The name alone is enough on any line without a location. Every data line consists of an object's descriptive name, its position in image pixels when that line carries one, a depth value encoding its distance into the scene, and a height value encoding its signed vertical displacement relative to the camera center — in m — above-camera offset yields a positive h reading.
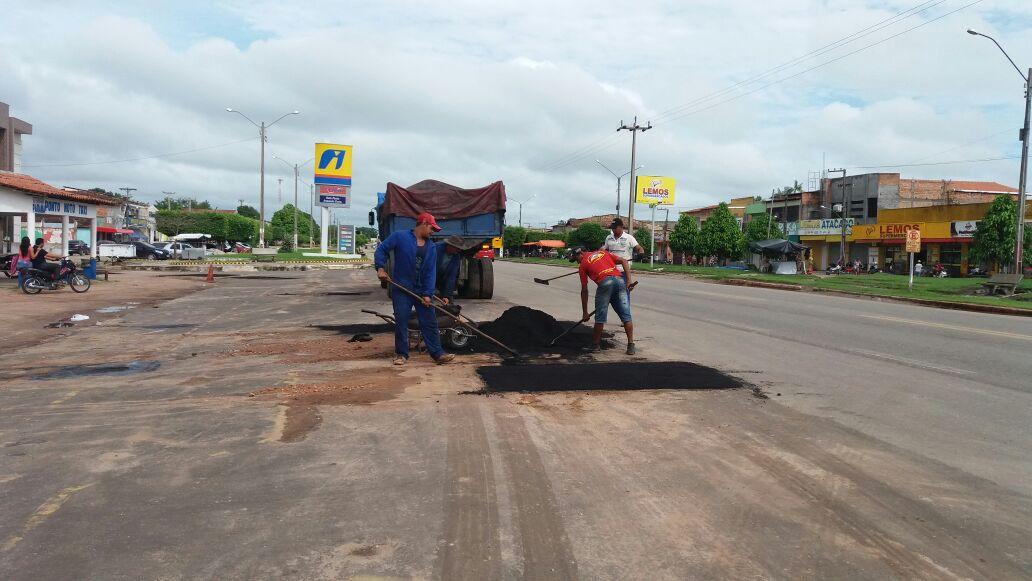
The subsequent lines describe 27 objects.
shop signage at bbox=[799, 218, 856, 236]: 56.01 +2.87
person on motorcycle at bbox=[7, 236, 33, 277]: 17.94 -0.36
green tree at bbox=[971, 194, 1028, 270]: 36.78 +1.82
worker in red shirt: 9.07 -0.33
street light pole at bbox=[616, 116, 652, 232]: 51.91 +8.87
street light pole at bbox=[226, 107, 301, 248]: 47.12 +3.30
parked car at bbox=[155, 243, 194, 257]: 49.48 -0.17
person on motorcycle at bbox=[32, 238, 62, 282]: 18.02 -0.50
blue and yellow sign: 45.66 +5.50
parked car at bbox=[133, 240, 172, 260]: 46.59 -0.44
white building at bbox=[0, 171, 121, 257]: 25.52 +1.38
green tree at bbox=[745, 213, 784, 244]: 64.33 +2.75
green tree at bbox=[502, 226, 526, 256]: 104.04 +2.40
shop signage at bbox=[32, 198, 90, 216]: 26.98 +1.40
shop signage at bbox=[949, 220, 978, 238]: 43.25 +2.28
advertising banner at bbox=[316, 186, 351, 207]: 45.66 +3.44
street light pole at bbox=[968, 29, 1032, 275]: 22.97 +2.98
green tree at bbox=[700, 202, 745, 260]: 60.12 +2.02
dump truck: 16.28 +1.01
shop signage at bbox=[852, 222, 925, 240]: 48.44 +2.28
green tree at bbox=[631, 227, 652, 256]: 76.53 +2.20
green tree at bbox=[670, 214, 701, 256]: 63.97 +2.08
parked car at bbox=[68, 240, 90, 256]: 41.31 -0.28
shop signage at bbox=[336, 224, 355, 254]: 57.38 +1.03
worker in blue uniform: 8.12 -0.27
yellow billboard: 70.75 +6.81
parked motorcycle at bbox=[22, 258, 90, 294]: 17.84 -0.95
